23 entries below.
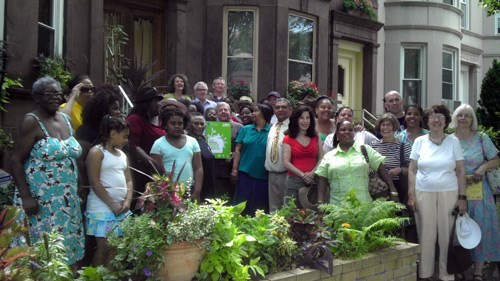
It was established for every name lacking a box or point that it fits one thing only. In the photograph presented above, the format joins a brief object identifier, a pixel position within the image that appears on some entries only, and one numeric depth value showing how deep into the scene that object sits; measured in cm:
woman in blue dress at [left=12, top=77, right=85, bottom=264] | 527
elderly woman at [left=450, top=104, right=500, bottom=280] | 766
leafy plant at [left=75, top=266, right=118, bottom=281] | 422
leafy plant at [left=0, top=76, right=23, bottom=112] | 846
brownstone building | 927
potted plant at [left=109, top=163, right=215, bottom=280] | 420
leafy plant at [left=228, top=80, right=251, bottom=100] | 1366
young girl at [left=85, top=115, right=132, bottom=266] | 554
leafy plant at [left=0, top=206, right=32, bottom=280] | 326
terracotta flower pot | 427
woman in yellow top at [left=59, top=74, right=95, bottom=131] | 680
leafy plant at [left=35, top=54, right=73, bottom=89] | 927
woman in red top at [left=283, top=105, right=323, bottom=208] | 751
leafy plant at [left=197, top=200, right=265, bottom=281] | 440
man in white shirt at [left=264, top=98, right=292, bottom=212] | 775
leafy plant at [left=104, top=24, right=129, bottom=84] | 1123
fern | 564
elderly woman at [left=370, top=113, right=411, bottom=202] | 766
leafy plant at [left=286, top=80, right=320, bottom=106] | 1413
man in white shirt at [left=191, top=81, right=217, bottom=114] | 966
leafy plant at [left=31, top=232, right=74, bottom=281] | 375
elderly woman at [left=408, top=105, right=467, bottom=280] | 733
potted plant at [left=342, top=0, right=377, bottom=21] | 1694
